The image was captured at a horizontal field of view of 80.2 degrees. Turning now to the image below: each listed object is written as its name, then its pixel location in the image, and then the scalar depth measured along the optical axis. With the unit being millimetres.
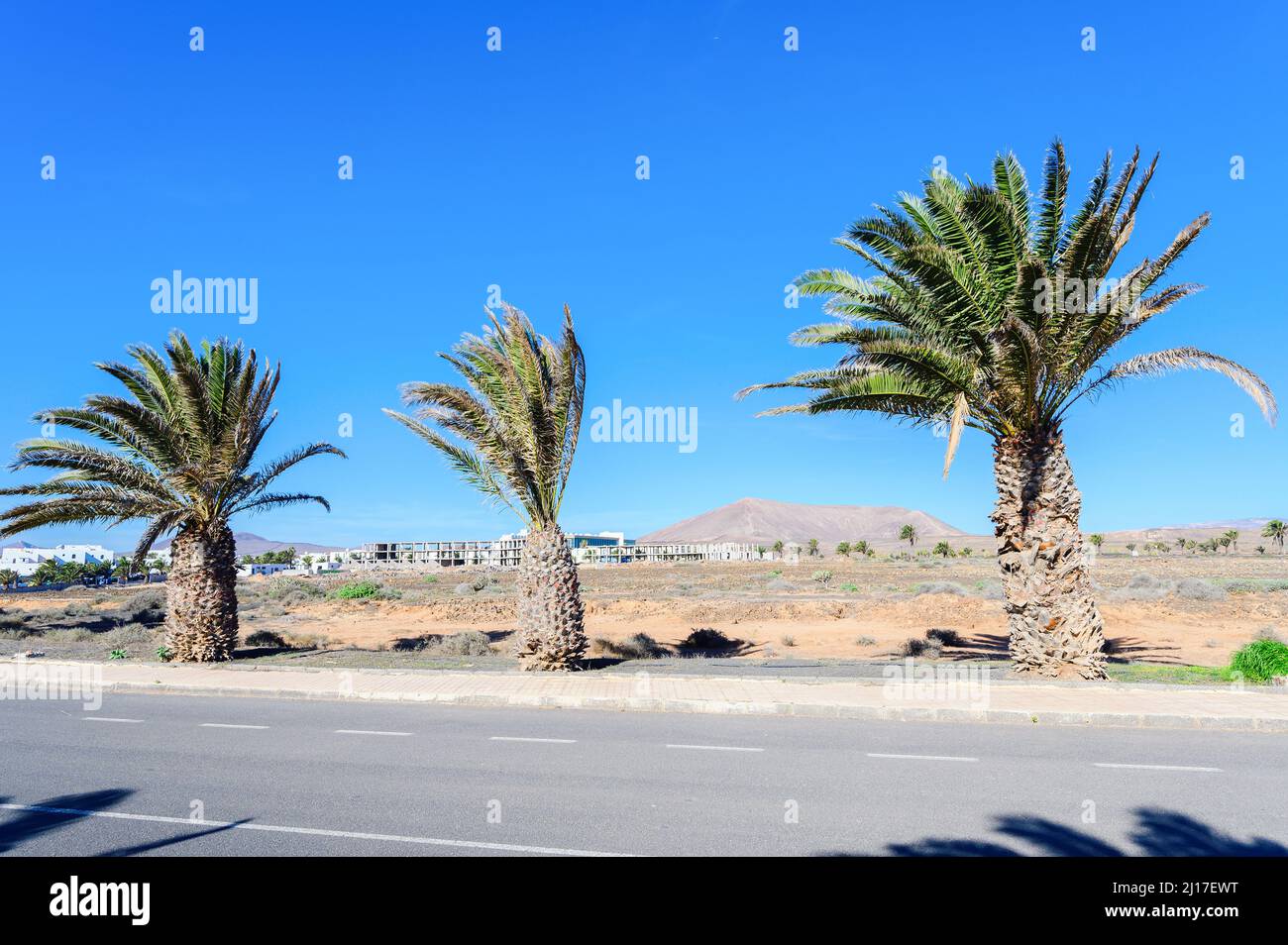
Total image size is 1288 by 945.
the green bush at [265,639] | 21641
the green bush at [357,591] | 42188
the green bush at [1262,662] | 12742
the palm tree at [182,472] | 16109
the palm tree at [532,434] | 14523
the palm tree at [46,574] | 70312
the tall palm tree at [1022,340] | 11688
